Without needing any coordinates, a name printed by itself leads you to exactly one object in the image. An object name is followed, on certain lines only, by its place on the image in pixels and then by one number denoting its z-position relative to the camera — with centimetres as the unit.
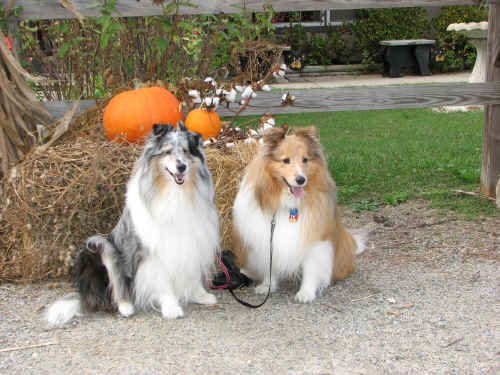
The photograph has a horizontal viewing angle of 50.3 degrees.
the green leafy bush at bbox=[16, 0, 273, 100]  585
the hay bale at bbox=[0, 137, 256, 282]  403
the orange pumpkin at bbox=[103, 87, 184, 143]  448
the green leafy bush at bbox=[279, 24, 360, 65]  1655
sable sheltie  364
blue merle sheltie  335
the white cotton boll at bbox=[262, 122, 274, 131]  493
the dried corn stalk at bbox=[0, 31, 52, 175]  432
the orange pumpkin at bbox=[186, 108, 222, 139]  481
